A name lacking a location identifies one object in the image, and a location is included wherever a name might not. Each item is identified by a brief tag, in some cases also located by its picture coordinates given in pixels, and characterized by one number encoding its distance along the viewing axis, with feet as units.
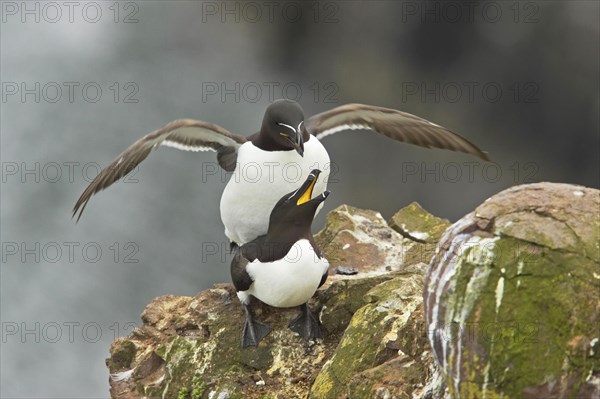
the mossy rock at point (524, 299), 34.22
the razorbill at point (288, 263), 49.57
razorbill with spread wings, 51.47
